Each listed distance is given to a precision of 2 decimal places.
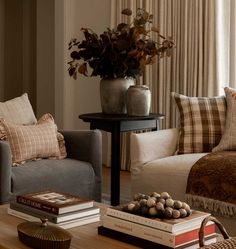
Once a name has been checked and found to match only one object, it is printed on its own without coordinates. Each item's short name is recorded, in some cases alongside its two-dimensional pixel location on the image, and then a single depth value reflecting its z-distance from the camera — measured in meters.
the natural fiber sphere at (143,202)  3.63
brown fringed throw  4.67
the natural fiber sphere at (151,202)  3.61
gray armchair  4.77
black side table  5.42
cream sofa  4.92
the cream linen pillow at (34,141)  5.05
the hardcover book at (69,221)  3.83
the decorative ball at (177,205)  3.62
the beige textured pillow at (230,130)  5.19
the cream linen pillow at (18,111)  5.30
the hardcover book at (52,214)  3.83
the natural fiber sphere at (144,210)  3.62
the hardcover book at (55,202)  3.85
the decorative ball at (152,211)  3.60
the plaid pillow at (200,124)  5.32
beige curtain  6.45
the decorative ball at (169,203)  3.61
